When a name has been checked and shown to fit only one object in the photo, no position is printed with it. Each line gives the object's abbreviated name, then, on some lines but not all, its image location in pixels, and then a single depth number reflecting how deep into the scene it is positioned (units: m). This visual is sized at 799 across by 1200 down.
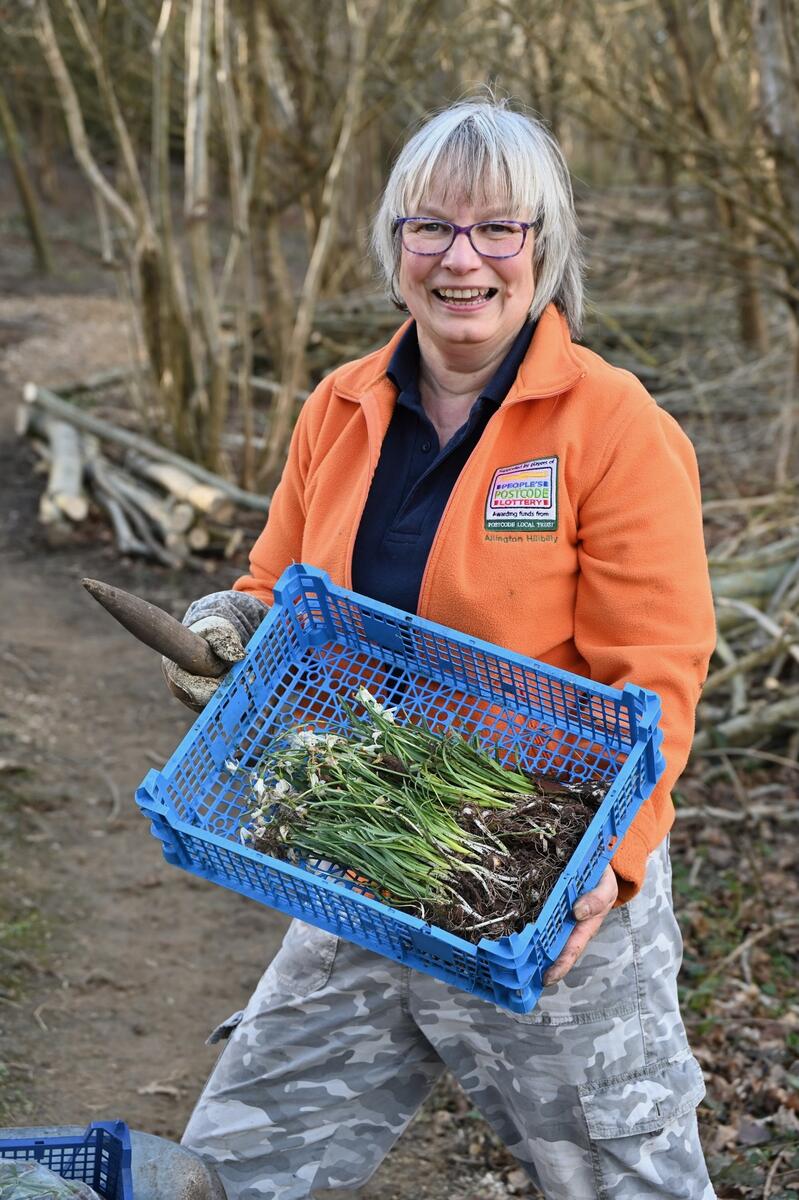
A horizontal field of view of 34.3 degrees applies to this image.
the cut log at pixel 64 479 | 8.52
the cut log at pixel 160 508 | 7.86
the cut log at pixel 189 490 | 7.83
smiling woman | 2.10
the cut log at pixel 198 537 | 7.88
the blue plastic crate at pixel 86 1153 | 2.11
